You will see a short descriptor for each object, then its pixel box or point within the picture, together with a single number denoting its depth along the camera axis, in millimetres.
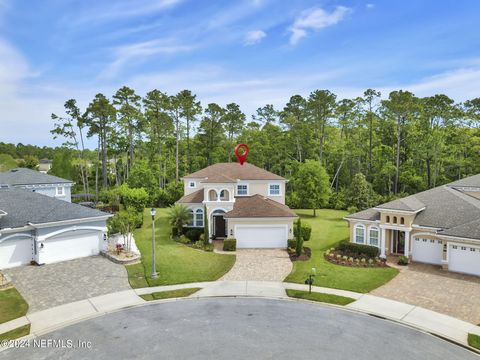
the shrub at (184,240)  31281
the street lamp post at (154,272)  21884
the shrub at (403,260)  24688
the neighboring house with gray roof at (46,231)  23547
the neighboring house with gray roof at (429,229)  22703
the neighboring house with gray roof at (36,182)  42188
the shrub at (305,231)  32000
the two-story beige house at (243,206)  29641
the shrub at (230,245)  28812
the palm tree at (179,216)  32562
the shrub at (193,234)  31953
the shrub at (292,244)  28916
